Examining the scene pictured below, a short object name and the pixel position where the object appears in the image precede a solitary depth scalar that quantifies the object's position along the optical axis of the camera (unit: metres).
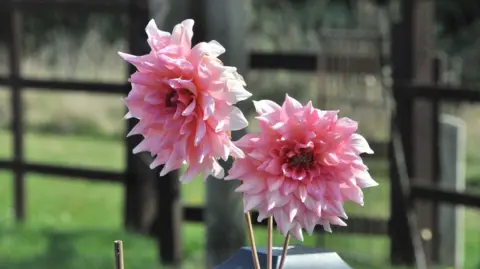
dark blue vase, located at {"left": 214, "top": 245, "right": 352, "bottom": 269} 2.02
